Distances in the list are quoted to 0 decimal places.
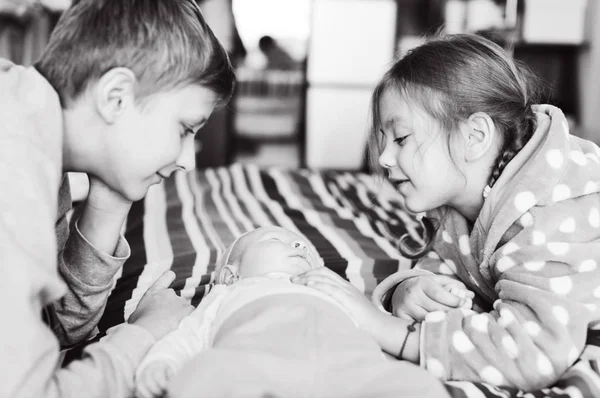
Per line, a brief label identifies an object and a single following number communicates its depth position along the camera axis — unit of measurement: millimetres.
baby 680
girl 874
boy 668
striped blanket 1202
